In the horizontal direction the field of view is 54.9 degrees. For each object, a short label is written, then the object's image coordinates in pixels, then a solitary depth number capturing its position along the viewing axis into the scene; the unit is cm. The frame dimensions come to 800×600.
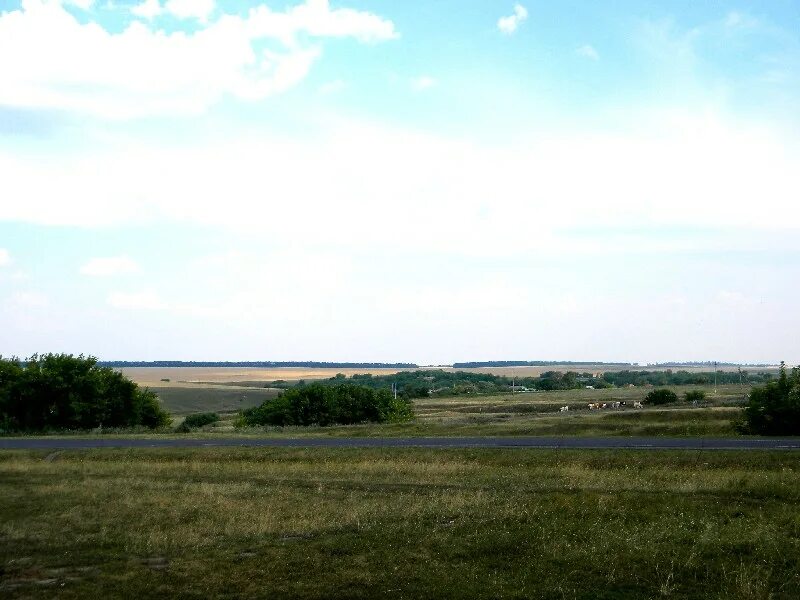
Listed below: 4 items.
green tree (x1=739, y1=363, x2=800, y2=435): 3850
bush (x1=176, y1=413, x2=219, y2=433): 7289
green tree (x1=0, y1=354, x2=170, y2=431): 5200
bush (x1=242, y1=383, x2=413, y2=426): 5928
